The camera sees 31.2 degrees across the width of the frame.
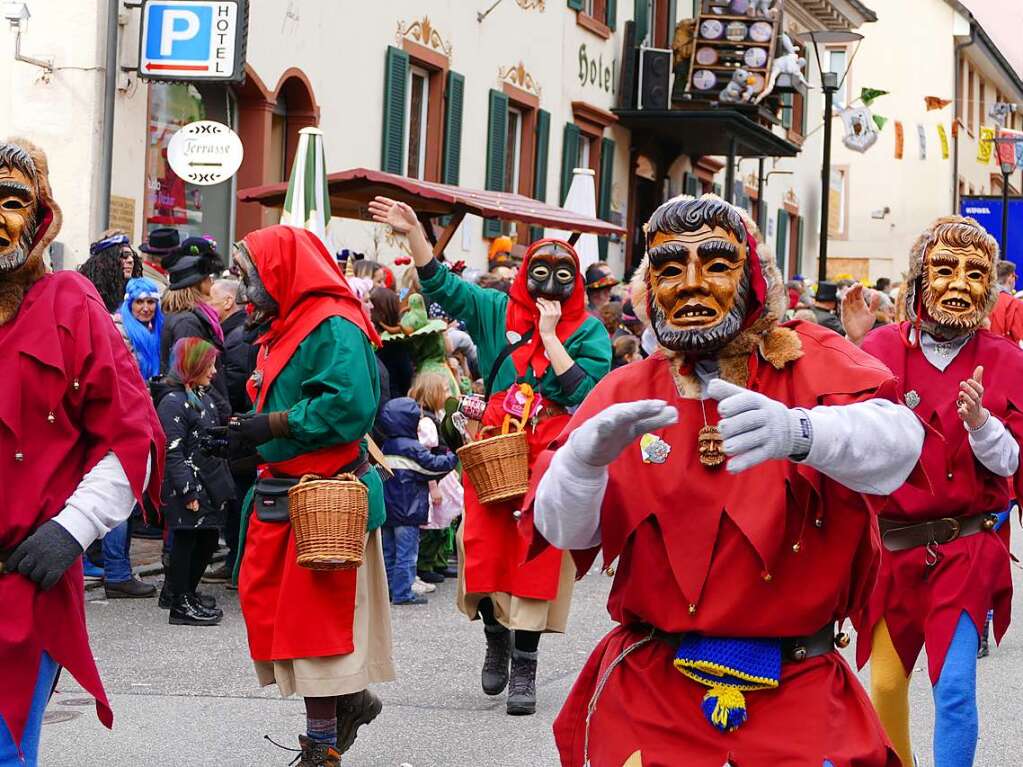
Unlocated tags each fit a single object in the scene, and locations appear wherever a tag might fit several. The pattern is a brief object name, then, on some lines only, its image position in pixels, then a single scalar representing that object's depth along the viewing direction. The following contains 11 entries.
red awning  13.77
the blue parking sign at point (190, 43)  13.43
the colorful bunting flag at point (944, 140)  44.71
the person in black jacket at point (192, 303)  10.66
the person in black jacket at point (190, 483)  9.62
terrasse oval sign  13.71
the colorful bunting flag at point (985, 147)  39.69
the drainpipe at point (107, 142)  13.67
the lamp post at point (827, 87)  22.66
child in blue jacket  10.51
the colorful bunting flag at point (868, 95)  31.27
